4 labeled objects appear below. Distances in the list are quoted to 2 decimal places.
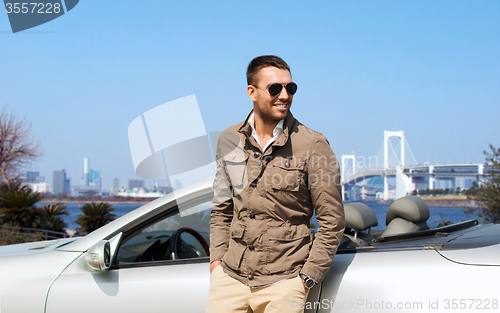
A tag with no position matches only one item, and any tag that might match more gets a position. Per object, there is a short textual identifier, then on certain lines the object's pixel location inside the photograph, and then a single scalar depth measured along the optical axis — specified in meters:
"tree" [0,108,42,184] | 19.52
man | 1.74
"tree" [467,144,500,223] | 11.69
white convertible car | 1.79
